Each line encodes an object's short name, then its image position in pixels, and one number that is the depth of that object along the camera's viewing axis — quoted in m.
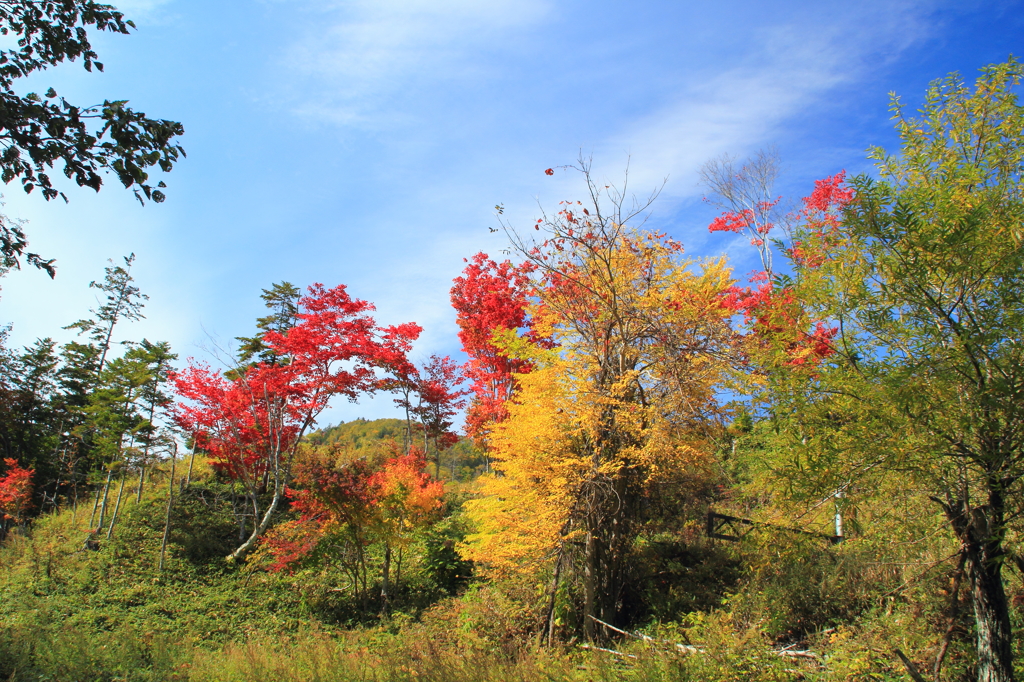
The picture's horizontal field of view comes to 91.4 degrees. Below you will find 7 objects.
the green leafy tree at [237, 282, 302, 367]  21.59
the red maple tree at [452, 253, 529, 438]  16.28
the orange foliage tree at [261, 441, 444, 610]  12.40
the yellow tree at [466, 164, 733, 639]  8.52
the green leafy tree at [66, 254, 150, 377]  21.30
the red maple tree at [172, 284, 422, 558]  14.66
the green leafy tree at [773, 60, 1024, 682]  4.08
